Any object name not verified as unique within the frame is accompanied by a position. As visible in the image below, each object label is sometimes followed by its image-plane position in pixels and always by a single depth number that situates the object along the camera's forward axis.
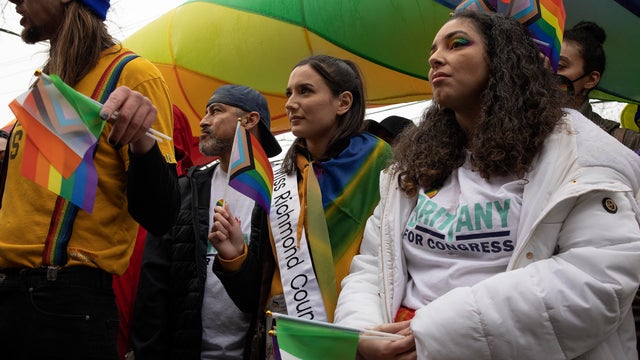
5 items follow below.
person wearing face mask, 3.77
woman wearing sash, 2.99
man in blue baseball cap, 3.34
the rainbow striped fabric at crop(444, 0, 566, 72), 2.75
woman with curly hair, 1.89
